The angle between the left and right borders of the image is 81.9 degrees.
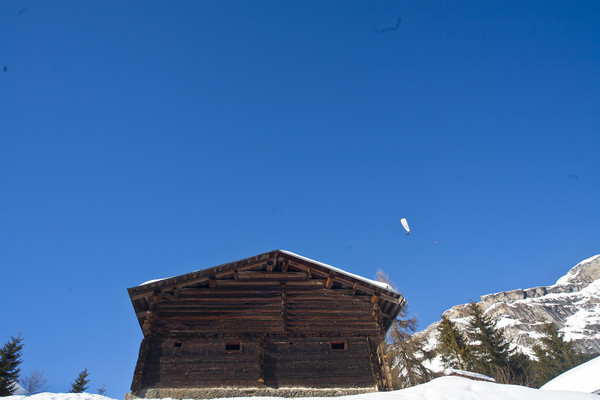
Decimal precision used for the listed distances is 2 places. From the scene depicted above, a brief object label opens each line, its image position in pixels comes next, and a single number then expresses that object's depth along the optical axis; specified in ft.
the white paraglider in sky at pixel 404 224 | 58.44
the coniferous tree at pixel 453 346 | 102.63
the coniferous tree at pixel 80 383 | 110.22
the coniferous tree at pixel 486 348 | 105.50
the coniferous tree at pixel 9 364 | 77.20
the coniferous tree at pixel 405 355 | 71.61
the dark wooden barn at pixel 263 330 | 40.01
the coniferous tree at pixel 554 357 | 142.31
